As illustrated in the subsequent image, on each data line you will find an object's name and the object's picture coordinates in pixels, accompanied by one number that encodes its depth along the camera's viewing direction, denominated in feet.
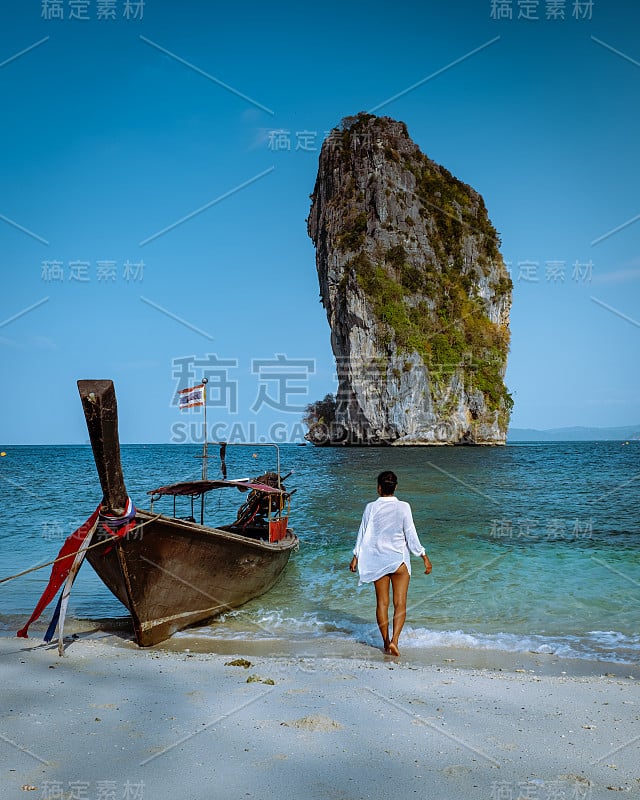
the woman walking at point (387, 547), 20.31
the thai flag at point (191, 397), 30.42
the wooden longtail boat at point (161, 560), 18.37
